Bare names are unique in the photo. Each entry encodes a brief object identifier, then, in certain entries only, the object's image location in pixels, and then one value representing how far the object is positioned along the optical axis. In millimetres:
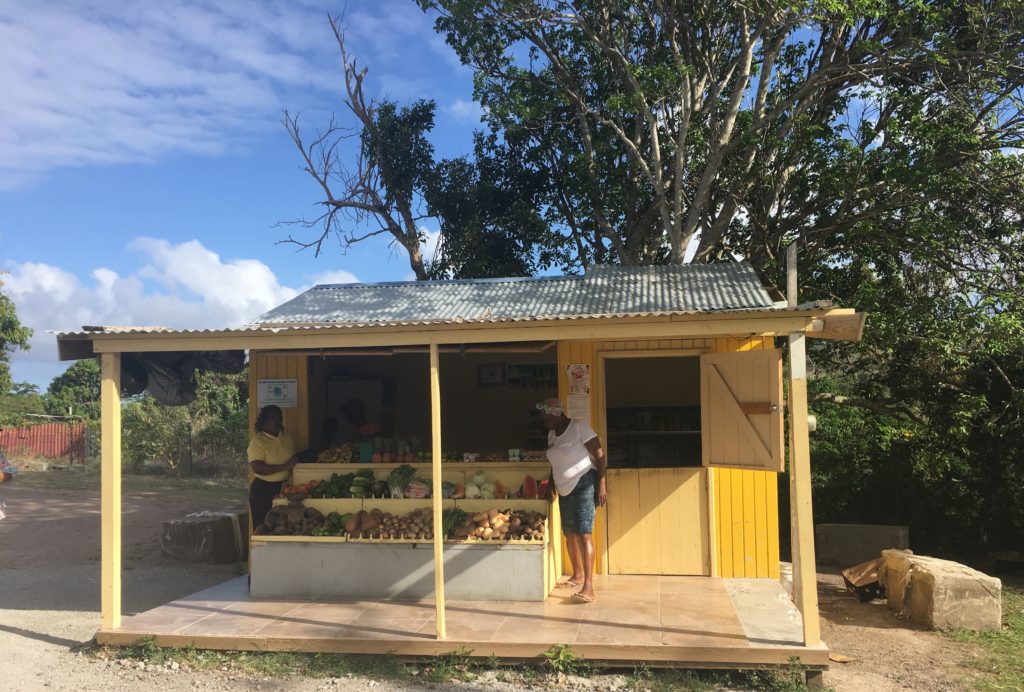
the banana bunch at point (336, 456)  8375
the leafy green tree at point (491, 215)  17469
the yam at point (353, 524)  7426
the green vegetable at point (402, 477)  7824
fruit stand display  7176
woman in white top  6949
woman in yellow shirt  7941
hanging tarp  7273
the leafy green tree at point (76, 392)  31720
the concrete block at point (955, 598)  7332
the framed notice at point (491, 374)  10875
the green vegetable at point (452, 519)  7320
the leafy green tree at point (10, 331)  22547
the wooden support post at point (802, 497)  5703
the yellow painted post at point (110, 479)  6676
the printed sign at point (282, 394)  8570
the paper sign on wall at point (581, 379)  8070
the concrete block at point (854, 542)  11195
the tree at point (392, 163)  19219
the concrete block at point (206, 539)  10977
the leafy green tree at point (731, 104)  11844
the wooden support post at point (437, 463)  6250
